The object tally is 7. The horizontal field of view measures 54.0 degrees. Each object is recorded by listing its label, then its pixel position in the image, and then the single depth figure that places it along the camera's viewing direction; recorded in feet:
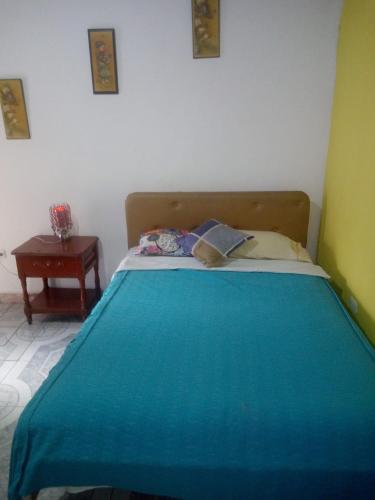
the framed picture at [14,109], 8.70
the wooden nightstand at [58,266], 8.52
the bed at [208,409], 3.78
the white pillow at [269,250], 8.03
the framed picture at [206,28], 7.84
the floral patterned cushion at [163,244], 8.25
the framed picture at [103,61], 8.21
